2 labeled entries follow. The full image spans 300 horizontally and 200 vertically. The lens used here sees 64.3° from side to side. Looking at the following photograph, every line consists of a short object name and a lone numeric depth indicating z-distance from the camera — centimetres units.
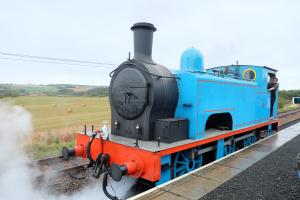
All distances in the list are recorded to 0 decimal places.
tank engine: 407
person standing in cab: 922
